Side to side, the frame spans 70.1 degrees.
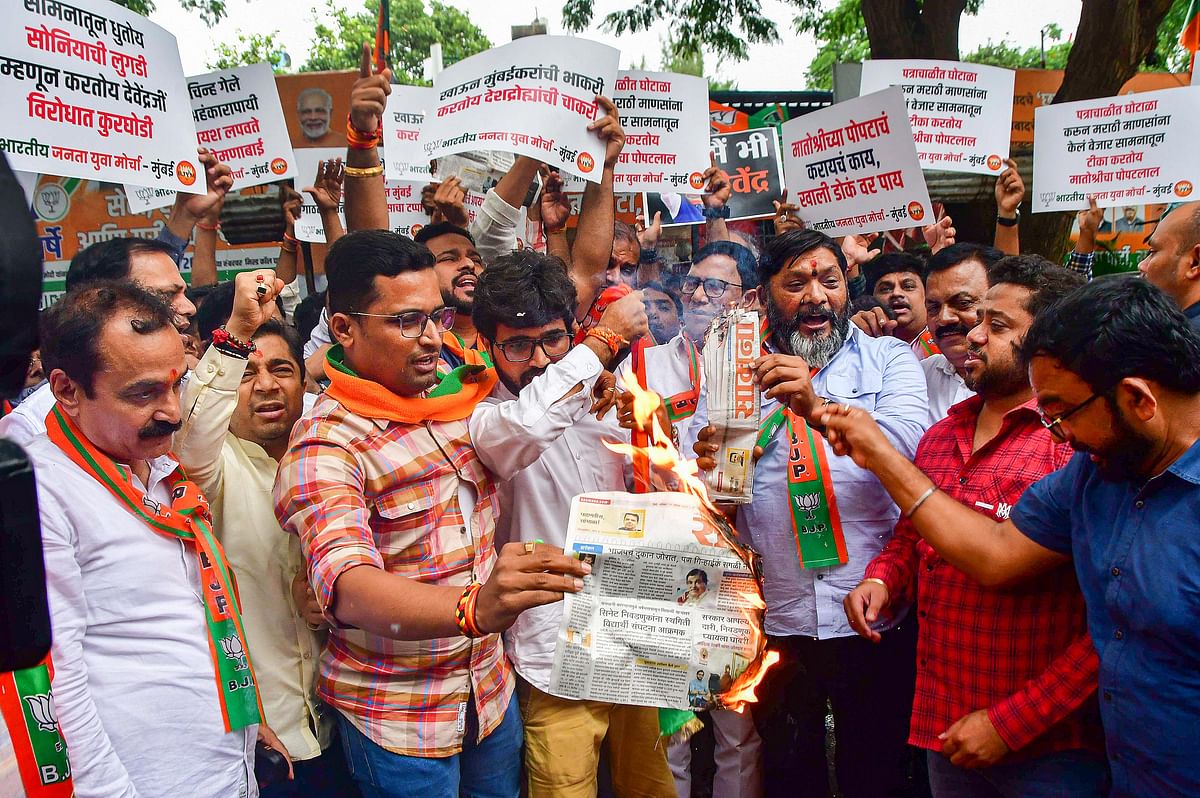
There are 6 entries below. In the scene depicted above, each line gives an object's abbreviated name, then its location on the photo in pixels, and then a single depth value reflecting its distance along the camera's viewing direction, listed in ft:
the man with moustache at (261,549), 8.32
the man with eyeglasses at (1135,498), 6.53
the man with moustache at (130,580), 6.62
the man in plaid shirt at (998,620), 7.96
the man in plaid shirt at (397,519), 7.41
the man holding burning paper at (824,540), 10.21
